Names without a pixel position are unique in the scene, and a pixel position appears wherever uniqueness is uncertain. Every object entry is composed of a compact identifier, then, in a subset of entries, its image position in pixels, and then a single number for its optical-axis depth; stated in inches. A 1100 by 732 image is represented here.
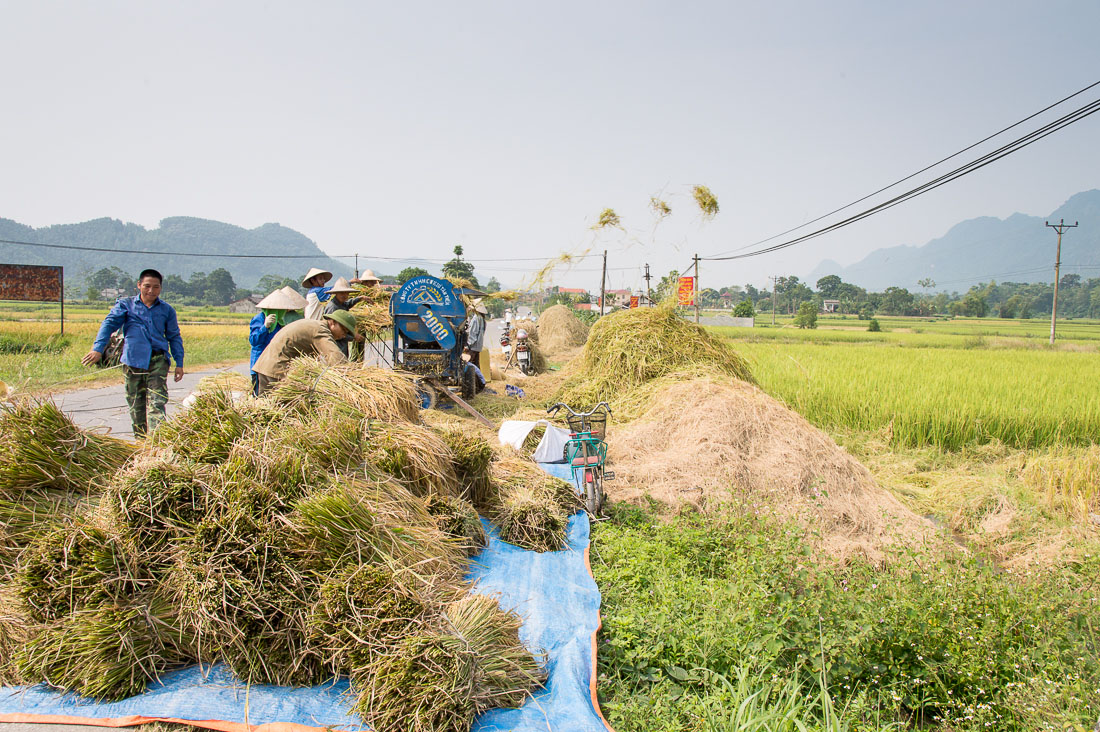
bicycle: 175.3
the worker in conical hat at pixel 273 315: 221.8
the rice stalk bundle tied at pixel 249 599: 89.6
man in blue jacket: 187.2
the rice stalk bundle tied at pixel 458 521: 129.3
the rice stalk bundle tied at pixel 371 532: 94.3
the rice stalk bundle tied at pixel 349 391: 135.9
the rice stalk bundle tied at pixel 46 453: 106.2
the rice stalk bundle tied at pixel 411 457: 128.2
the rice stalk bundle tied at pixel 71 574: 90.9
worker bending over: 176.7
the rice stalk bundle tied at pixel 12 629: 90.3
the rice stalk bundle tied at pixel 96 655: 86.2
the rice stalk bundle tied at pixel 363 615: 87.1
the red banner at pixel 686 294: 367.6
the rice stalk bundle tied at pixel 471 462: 154.9
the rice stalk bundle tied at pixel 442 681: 79.7
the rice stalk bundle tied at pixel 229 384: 130.3
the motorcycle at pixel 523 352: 519.2
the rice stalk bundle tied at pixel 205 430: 105.2
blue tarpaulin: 82.0
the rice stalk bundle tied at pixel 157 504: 95.1
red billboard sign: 649.0
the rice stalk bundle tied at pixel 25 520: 99.5
